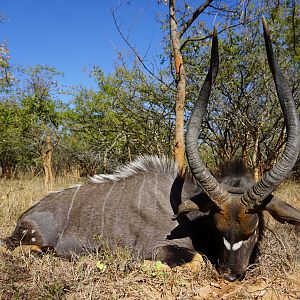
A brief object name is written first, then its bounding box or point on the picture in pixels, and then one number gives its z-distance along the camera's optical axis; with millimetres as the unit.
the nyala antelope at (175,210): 2541
